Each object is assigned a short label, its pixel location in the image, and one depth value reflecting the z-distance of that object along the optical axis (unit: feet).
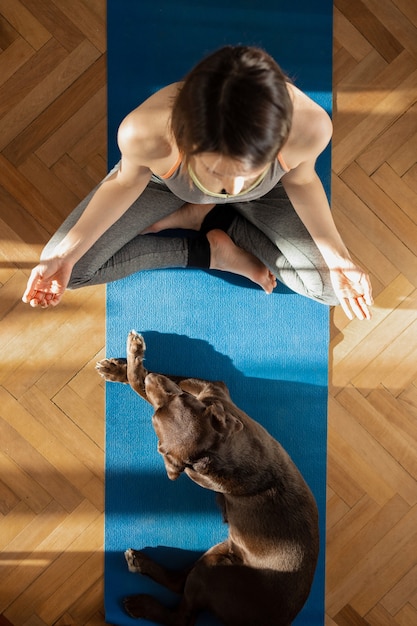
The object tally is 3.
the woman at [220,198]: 3.88
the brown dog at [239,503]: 5.66
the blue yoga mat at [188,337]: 7.53
